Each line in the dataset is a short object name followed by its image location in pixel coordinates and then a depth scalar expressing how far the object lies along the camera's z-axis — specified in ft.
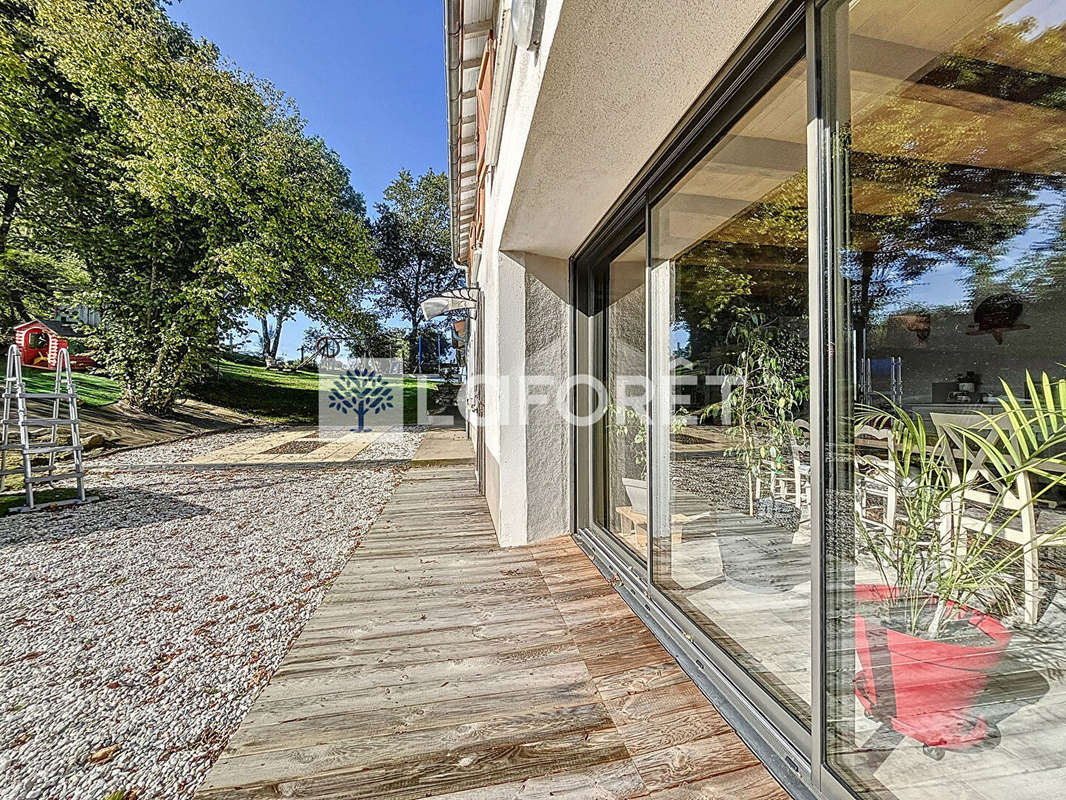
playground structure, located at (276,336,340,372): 60.18
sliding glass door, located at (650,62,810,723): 5.07
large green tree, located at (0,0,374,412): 29.22
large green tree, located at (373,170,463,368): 67.05
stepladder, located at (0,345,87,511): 15.49
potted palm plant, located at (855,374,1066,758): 3.13
